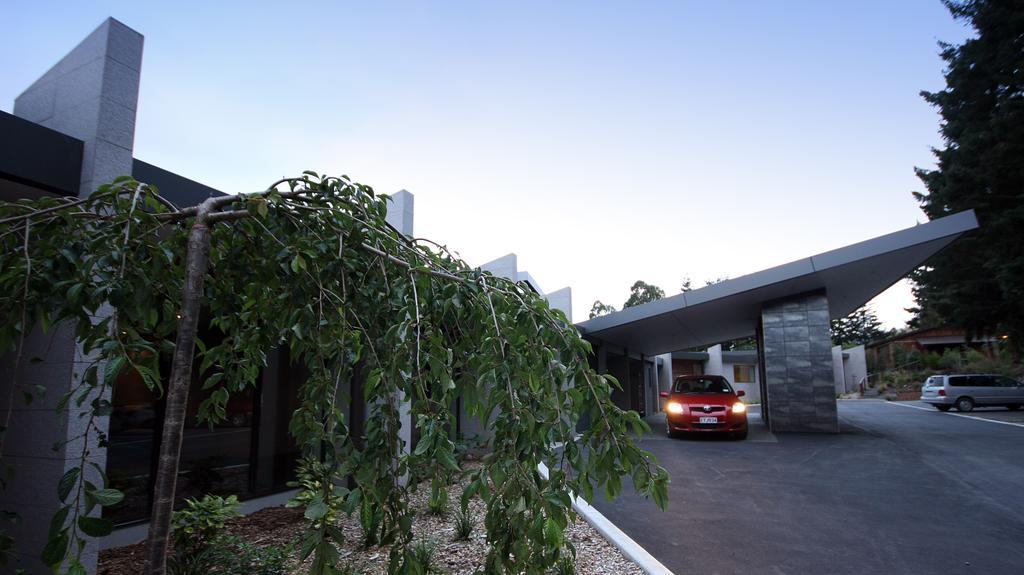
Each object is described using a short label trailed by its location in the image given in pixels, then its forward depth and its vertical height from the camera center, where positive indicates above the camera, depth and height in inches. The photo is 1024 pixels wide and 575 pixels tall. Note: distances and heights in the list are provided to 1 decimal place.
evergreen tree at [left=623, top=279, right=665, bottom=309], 2105.7 +280.5
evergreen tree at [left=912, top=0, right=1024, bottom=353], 693.9 +272.4
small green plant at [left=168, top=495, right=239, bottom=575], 136.4 -50.4
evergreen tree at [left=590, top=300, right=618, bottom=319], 2366.1 +243.6
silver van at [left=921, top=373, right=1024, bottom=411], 796.0 -49.1
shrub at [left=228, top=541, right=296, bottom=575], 137.3 -55.4
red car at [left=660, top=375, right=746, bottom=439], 469.4 -46.5
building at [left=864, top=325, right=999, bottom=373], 1465.3 +46.7
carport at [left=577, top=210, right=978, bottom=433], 429.1 +53.6
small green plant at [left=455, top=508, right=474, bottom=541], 177.5 -58.4
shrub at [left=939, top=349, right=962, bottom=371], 1216.8 -1.0
